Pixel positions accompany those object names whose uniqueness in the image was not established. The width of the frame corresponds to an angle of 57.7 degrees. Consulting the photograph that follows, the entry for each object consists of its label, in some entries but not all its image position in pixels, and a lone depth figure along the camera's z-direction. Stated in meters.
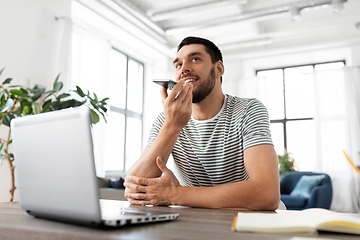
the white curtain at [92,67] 5.24
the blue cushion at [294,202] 5.14
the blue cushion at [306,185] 5.34
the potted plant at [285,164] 6.64
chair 5.11
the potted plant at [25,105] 2.80
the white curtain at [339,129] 6.31
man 1.20
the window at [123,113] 6.36
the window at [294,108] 7.21
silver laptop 0.57
